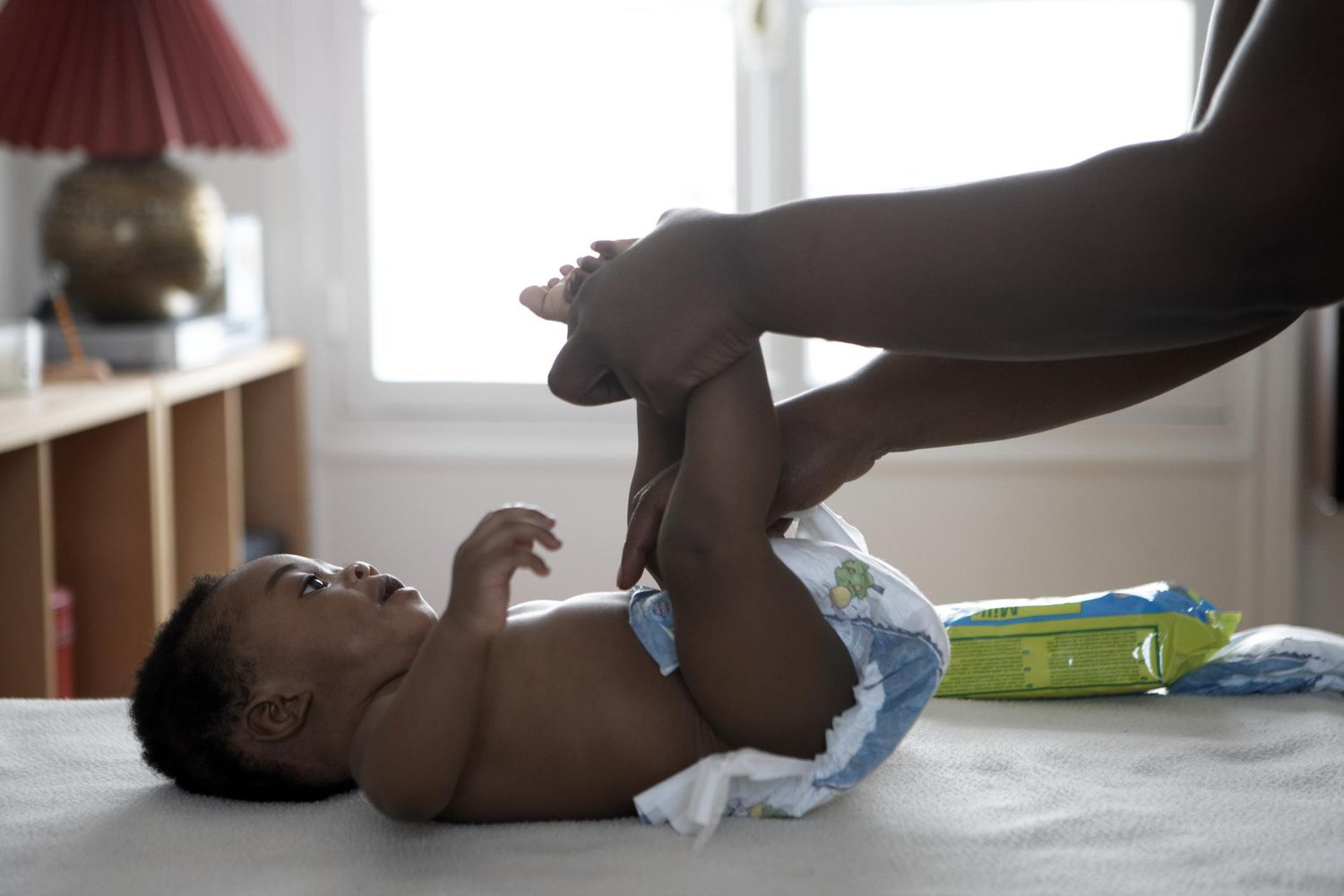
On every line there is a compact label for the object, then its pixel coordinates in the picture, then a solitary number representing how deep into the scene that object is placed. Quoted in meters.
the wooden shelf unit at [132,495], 1.72
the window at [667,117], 2.49
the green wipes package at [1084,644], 1.28
